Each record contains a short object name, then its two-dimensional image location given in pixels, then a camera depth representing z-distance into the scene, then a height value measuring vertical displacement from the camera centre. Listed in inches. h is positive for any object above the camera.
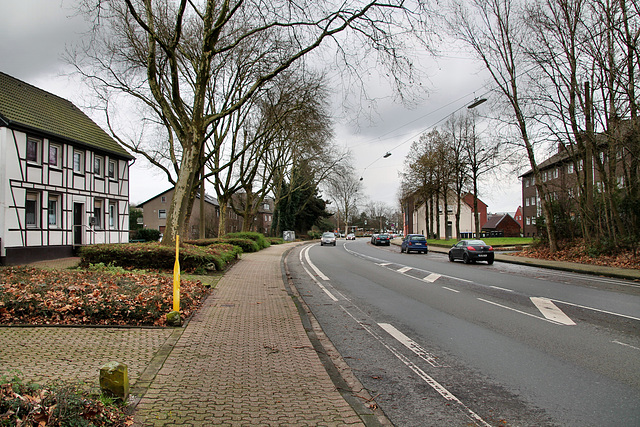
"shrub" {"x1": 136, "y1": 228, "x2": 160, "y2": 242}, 1696.6 -15.0
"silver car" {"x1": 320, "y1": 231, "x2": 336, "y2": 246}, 2055.9 -49.2
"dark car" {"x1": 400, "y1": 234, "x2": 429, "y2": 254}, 1353.3 -47.4
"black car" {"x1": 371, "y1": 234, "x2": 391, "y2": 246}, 2049.7 -47.4
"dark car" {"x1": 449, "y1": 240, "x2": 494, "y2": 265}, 905.5 -49.0
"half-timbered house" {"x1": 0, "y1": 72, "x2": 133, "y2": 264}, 716.0 +100.3
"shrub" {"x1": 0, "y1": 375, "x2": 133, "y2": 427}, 115.0 -47.8
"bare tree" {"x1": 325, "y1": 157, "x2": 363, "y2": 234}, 2970.2 +240.9
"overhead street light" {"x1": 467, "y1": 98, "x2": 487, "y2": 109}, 741.9 +212.8
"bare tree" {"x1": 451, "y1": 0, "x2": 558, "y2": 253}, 920.3 +280.1
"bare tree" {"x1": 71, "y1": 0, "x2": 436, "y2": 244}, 551.2 +259.8
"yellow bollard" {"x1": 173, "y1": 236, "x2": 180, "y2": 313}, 288.0 -40.5
